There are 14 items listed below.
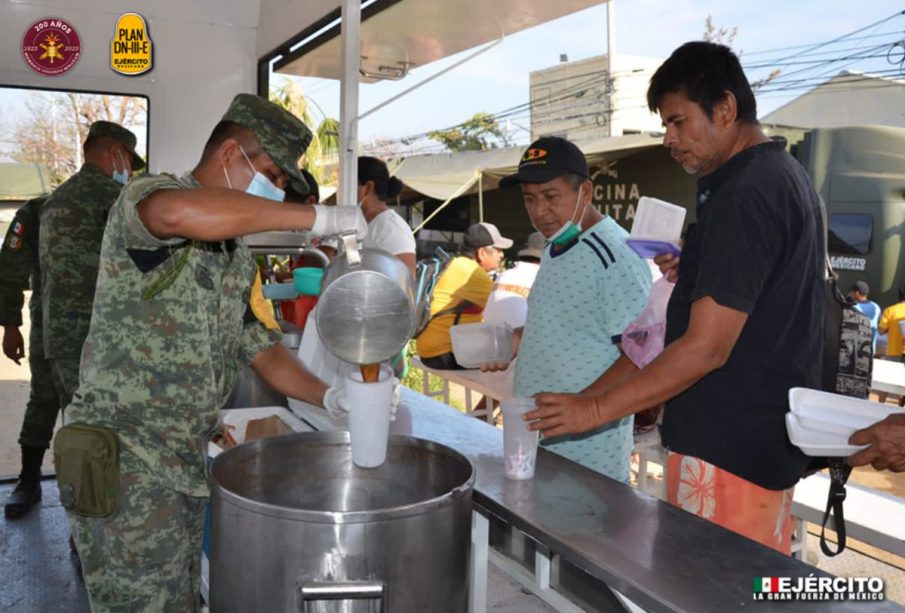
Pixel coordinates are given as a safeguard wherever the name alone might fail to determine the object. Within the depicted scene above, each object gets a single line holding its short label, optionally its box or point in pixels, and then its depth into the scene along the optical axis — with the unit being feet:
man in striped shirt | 7.49
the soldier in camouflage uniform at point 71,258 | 11.89
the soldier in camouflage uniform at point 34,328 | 13.38
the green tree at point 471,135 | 96.02
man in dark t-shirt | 5.30
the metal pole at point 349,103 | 11.69
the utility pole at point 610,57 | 66.85
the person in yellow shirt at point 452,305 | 15.34
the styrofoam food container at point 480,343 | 9.04
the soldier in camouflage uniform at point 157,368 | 5.56
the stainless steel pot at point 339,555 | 4.21
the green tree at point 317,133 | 32.99
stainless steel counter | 4.25
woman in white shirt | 13.03
